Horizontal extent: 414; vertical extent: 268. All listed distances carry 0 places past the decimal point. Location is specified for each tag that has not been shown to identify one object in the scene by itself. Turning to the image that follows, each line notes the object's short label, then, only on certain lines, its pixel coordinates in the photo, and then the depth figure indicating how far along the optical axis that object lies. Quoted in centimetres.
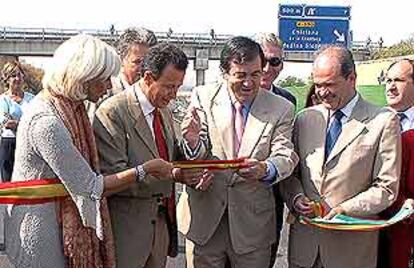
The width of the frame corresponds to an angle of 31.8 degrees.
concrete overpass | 5462
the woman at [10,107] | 896
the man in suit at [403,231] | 440
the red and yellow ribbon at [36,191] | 353
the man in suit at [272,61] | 581
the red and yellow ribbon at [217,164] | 418
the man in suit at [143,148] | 405
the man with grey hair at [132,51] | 507
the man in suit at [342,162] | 413
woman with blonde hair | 344
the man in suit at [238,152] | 425
